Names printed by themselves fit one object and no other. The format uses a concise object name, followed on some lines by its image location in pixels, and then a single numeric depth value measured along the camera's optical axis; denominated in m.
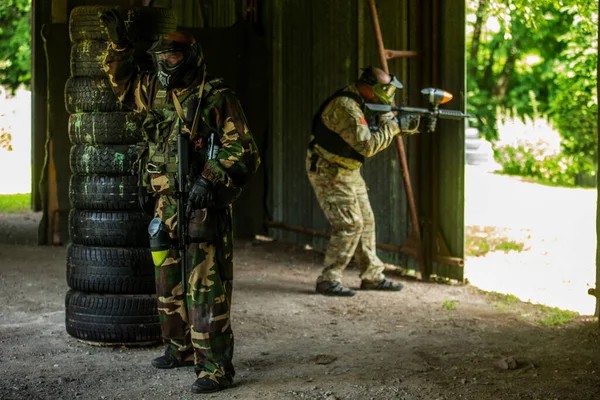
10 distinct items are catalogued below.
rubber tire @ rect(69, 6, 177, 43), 5.88
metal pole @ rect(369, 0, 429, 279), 8.68
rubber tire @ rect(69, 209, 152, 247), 5.96
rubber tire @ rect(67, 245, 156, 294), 5.98
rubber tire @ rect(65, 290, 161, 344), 6.00
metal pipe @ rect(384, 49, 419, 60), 8.75
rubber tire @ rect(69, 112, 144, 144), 5.96
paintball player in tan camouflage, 7.95
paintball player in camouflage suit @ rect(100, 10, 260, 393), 5.04
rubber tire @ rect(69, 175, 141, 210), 5.96
